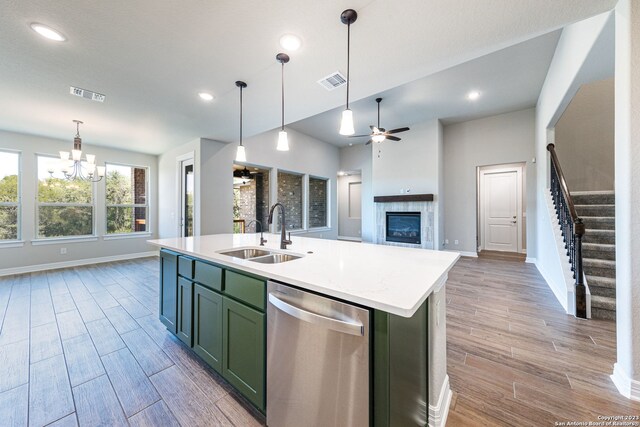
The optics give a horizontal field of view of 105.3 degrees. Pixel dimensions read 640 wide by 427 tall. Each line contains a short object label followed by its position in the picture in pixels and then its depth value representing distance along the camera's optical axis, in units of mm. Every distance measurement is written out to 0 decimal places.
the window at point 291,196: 6684
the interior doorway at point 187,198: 4926
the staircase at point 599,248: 2658
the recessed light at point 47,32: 1849
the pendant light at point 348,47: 1729
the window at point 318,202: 7488
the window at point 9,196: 4387
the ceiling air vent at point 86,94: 2846
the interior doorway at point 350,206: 9078
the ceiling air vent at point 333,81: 2534
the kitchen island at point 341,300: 973
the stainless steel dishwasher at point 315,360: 992
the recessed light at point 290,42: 1980
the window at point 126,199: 5656
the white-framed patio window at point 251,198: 6305
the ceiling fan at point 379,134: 4105
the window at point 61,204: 4785
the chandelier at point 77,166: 3762
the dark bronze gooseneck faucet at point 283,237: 2090
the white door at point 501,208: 6406
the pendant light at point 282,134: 2209
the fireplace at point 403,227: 6047
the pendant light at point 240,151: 2662
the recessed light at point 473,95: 4421
